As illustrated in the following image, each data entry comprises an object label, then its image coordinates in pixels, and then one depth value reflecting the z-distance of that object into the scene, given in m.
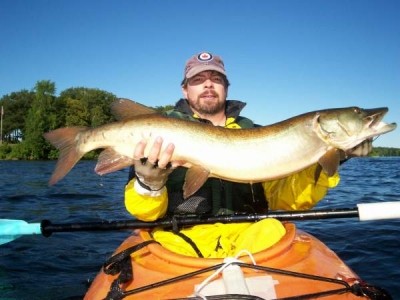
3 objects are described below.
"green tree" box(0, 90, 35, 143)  68.06
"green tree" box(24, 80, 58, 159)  47.38
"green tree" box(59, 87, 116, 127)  58.70
